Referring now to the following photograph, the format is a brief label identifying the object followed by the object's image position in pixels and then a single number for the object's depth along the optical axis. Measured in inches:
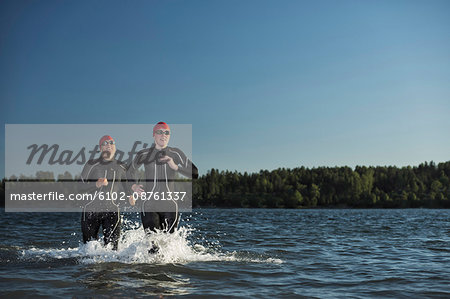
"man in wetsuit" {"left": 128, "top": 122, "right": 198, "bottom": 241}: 343.3
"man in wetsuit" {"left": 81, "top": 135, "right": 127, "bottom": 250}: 371.2
